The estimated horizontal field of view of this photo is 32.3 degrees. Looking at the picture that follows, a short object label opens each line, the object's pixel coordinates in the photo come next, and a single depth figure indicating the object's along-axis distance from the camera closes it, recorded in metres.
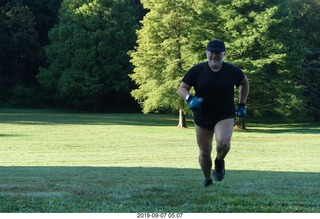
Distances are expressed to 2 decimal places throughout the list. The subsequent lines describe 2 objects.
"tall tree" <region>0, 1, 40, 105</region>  63.28
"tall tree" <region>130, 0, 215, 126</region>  43.69
